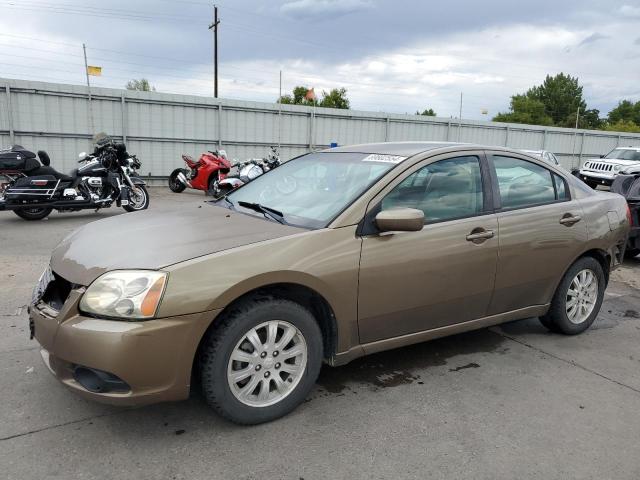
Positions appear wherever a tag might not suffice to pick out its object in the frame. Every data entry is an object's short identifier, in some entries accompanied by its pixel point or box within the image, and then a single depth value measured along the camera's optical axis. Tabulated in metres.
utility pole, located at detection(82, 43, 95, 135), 15.27
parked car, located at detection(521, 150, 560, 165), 15.70
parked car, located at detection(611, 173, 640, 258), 7.09
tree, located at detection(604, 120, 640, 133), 79.50
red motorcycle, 13.61
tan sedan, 2.50
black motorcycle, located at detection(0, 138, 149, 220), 8.74
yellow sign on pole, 17.83
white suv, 19.11
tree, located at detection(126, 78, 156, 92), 78.31
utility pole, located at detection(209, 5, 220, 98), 30.61
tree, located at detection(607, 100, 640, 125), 98.56
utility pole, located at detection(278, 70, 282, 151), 18.39
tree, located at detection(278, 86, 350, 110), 69.56
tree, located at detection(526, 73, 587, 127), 93.44
